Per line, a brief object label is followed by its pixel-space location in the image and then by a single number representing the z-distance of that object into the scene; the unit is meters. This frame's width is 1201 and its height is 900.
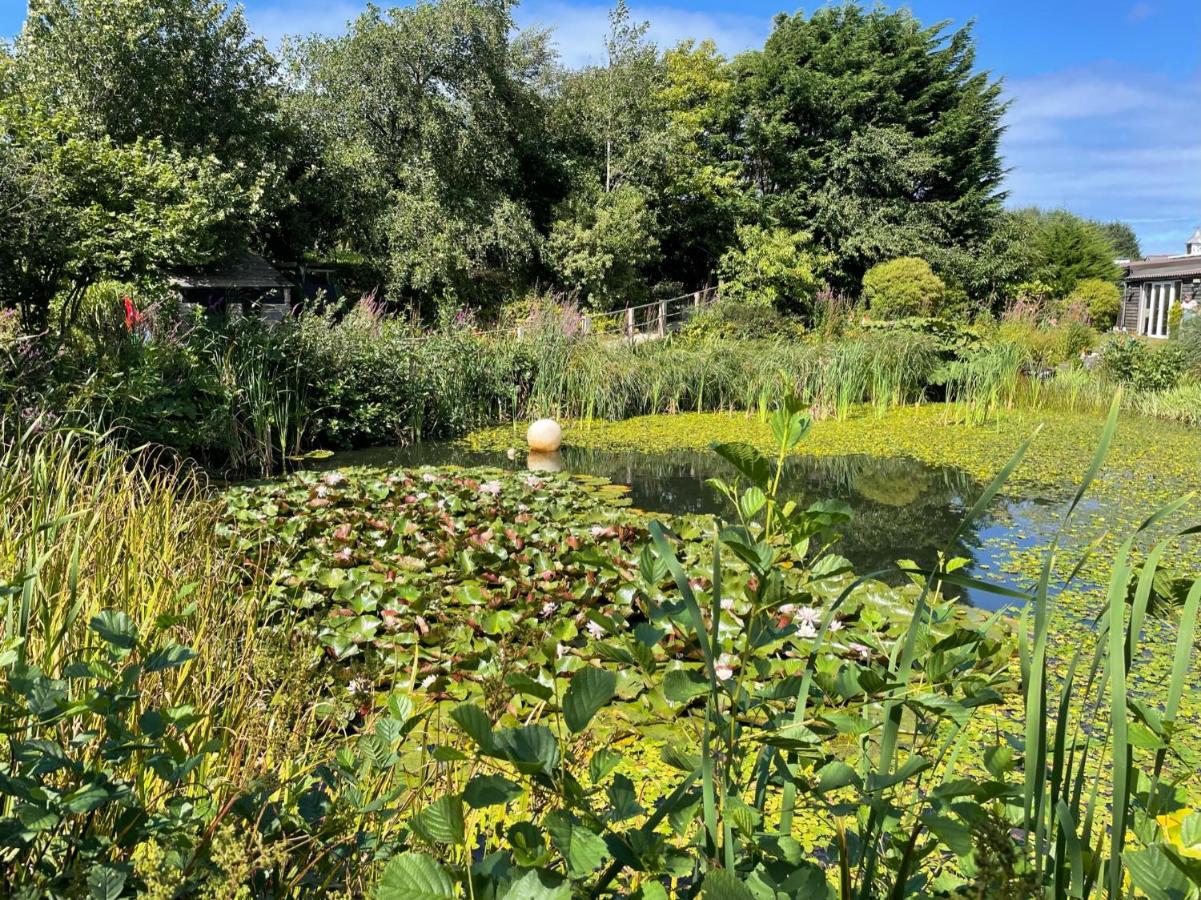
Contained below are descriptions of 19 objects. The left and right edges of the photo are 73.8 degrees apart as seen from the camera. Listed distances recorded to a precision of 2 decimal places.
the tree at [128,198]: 10.62
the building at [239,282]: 13.83
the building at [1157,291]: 20.91
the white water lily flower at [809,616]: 2.55
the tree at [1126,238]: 49.41
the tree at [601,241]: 15.67
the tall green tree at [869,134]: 18.70
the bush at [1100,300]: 19.30
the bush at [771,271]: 17.48
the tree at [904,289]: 15.70
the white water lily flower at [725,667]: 2.29
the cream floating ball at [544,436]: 7.22
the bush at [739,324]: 12.63
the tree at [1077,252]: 21.84
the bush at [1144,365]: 10.40
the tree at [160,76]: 12.66
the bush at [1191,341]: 10.64
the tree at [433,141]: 14.40
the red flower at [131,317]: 6.05
